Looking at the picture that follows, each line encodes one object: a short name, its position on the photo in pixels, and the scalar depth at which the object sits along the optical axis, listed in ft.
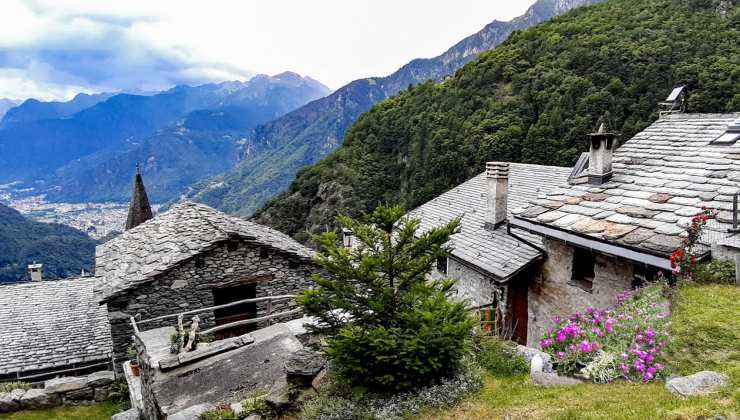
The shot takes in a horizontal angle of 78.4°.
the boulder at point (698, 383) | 13.64
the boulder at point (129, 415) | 33.24
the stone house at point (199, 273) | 40.86
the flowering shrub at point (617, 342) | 16.10
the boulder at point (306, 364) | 20.30
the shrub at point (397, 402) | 16.57
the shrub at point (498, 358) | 19.15
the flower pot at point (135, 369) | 38.75
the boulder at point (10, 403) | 40.91
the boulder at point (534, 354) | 18.10
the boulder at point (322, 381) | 19.58
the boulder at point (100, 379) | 43.34
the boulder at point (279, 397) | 19.66
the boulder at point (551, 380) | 16.81
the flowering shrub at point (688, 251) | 19.74
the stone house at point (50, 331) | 50.65
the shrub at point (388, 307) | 16.76
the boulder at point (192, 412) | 20.98
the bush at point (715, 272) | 19.65
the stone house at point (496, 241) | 37.73
